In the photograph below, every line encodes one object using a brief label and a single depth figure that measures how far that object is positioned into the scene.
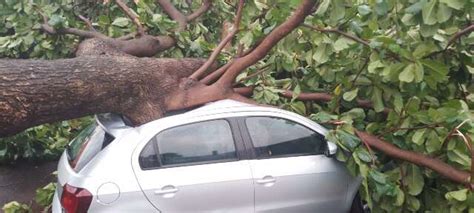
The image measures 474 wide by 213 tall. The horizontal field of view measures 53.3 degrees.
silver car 3.66
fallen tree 3.62
